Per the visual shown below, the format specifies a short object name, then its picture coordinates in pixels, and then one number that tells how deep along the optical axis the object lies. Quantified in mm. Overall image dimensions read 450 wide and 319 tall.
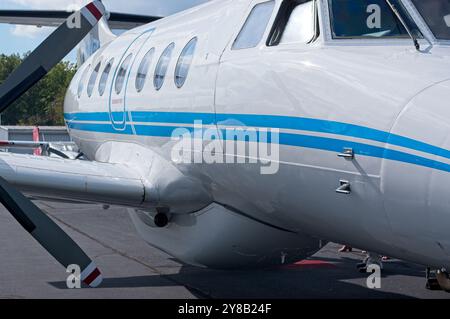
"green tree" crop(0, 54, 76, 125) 92125
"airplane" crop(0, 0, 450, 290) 4598
